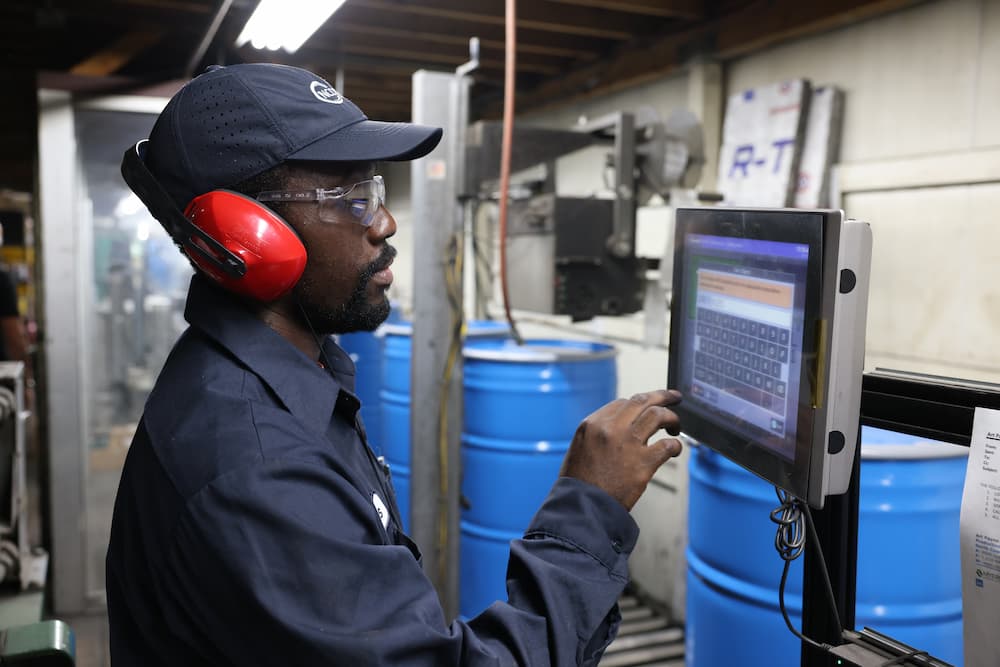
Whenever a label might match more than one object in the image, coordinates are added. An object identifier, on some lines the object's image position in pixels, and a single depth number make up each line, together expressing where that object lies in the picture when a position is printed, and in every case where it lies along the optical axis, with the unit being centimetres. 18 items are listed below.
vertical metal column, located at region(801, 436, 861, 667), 119
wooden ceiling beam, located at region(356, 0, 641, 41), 331
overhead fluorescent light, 242
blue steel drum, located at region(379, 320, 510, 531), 334
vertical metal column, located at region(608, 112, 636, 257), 267
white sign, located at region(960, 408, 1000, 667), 95
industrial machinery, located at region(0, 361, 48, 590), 300
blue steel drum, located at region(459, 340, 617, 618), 284
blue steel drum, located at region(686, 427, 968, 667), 170
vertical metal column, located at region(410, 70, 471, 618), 267
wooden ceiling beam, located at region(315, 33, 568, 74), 387
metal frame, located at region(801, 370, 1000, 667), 104
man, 86
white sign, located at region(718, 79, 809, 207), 292
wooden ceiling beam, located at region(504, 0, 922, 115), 274
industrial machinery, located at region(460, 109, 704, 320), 264
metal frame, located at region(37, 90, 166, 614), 339
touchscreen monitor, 94
